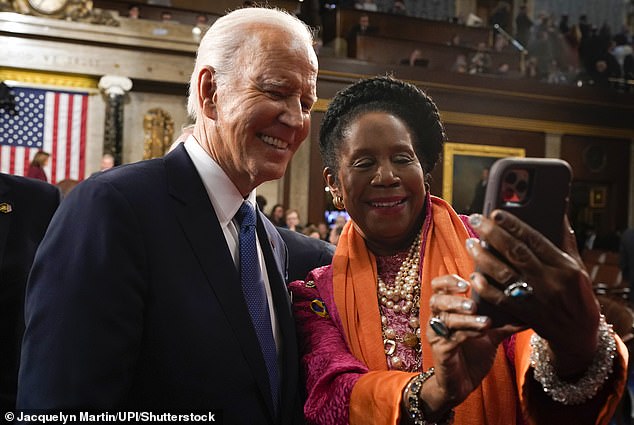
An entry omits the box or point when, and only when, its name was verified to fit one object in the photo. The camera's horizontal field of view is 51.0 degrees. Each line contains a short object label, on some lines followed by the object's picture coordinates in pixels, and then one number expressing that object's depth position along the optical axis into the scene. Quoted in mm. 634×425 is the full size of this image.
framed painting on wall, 12250
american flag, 9930
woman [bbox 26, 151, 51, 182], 7938
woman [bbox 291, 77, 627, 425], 1080
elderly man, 1400
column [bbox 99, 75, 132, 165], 10484
